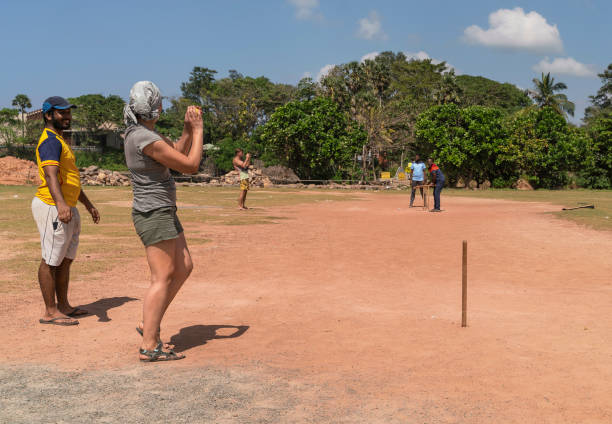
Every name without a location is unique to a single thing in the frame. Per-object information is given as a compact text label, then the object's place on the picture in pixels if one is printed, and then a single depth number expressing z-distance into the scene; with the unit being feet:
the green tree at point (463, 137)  138.31
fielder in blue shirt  72.84
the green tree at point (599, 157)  144.05
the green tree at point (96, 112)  192.54
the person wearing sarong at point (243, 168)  60.80
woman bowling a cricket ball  14.75
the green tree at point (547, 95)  183.01
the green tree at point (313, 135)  137.83
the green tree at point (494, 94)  209.46
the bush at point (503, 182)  144.56
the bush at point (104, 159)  185.78
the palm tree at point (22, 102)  219.41
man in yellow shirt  17.97
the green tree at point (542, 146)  139.13
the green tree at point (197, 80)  261.03
